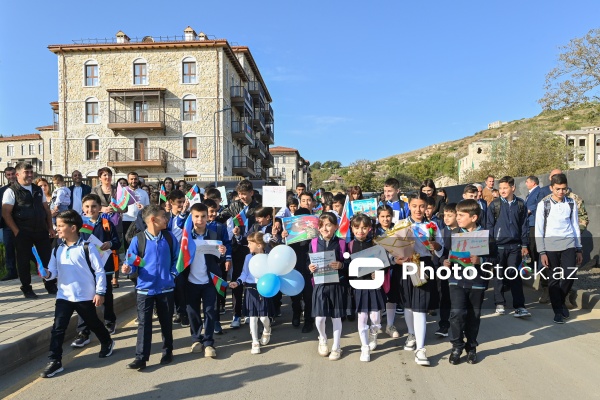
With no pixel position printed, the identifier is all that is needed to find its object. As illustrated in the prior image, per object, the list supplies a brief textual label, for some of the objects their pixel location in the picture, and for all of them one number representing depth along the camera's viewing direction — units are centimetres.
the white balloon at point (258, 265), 529
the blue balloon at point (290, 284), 538
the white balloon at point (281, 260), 524
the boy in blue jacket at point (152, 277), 470
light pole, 3575
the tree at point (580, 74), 2103
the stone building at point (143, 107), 3862
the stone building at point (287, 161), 8881
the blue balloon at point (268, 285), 516
